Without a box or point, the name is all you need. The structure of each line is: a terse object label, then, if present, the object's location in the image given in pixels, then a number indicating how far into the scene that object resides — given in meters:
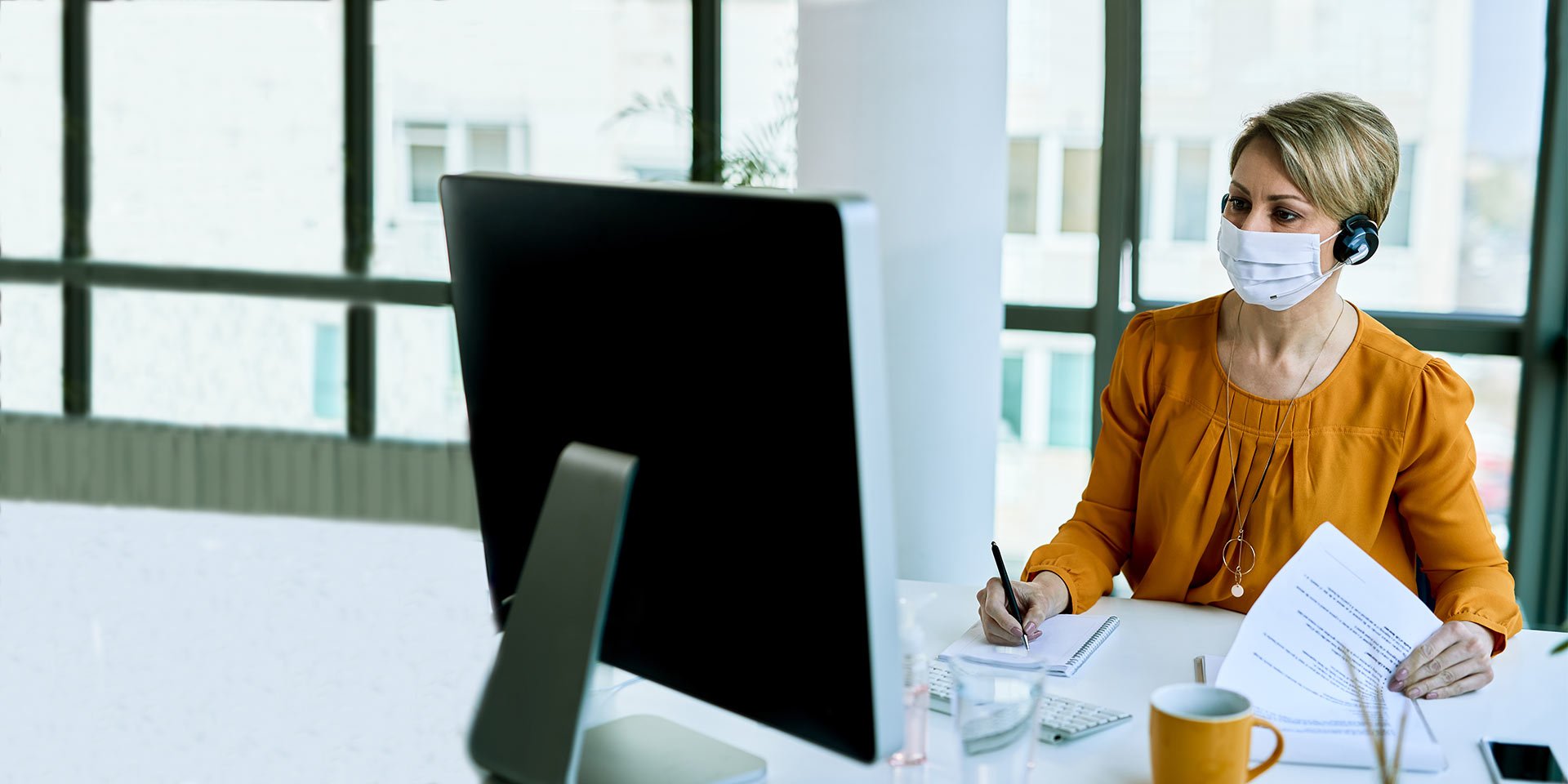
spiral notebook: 1.55
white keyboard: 1.34
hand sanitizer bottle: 1.21
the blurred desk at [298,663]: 1.40
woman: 1.83
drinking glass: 1.12
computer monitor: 0.93
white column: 3.01
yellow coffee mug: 1.17
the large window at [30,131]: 4.83
